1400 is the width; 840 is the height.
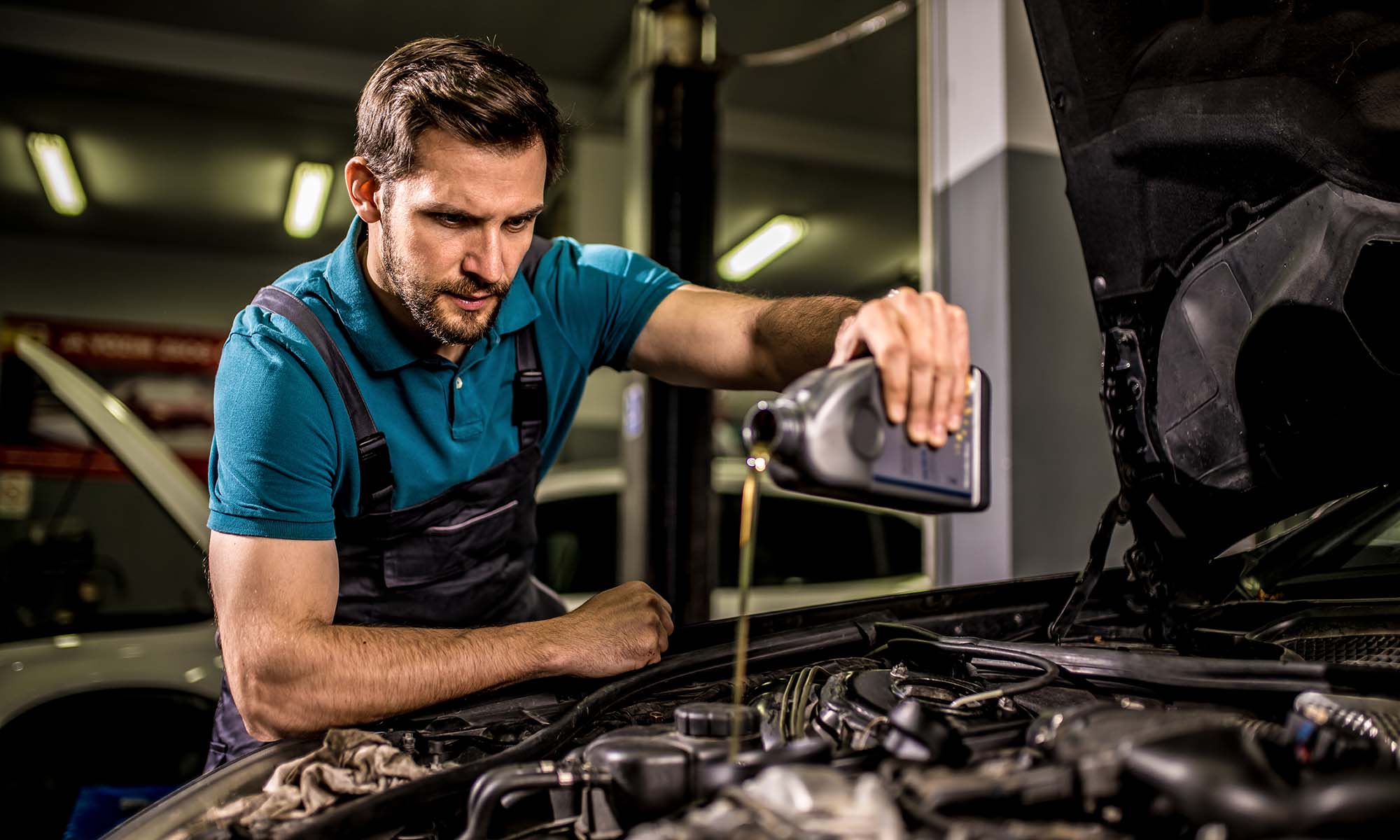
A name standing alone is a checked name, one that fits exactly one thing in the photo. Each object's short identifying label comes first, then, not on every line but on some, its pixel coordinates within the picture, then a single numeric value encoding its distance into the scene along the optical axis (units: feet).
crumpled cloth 3.02
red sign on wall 25.29
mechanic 4.11
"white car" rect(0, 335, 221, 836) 7.64
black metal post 11.08
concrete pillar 9.12
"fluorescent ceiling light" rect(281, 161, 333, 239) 22.24
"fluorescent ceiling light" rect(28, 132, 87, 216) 20.36
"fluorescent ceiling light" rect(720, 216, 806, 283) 25.57
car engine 1.90
